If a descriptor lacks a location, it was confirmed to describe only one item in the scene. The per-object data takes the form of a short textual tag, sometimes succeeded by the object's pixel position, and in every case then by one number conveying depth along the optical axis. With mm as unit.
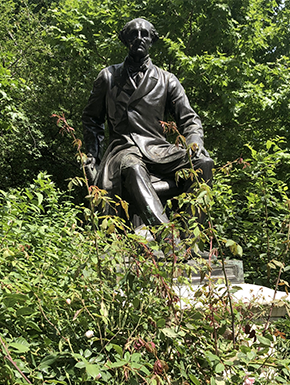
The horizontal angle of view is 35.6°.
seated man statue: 3998
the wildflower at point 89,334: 1314
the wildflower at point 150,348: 1367
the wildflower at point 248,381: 1436
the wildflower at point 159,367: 1319
